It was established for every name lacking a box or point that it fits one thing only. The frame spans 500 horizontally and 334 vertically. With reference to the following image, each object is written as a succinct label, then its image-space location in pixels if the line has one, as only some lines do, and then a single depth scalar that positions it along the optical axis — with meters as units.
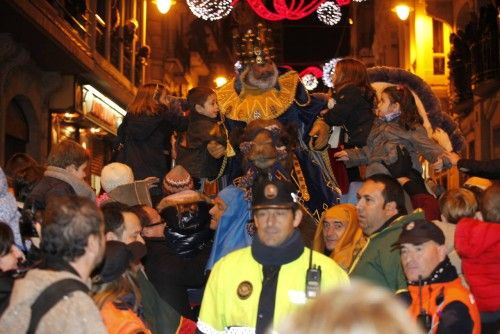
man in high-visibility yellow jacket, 5.26
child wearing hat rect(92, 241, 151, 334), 4.84
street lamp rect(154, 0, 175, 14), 23.66
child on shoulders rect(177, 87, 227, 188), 9.97
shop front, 21.45
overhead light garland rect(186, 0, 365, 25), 15.19
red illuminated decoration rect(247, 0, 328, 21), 16.34
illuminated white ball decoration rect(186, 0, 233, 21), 15.14
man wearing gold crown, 9.69
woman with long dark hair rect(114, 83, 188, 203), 10.16
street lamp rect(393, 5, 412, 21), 29.41
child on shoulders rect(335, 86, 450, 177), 8.95
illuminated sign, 22.48
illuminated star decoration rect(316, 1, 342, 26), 17.08
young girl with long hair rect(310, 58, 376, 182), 9.27
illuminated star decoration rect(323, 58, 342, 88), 12.29
